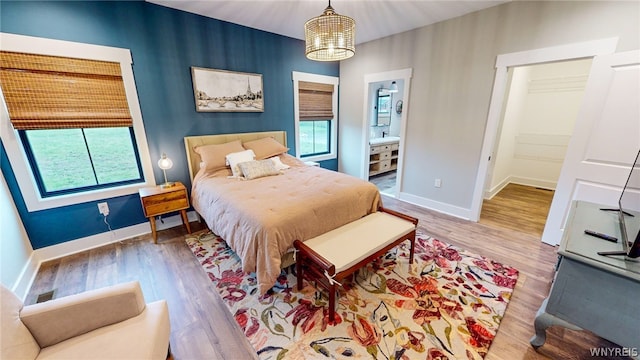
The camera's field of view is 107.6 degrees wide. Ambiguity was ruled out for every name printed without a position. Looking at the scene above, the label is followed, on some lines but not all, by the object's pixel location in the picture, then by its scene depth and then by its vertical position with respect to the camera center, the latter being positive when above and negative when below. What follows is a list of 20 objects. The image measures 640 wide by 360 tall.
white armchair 0.98 -0.95
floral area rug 1.53 -1.45
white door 2.09 -0.18
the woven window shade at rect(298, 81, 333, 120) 4.22 +0.28
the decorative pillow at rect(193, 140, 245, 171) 3.03 -0.47
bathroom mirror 6.24 +0.17
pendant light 1.91 +0.67
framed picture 3.11 +0.36
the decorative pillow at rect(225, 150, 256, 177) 2.98 -0.54
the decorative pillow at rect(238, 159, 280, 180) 2.89 -0.64
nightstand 2.60 -0.93
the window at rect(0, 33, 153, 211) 2.12 -0.04
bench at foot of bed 1.69 -1.03
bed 1.84 -0.78
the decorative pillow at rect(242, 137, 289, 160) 3.46 -0.45
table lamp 2.78 -0.54
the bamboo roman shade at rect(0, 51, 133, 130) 2.10 +0.24
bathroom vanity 5.25 -0.91
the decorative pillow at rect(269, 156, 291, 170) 3.31 -0.66
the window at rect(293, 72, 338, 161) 4.20 +0.02
